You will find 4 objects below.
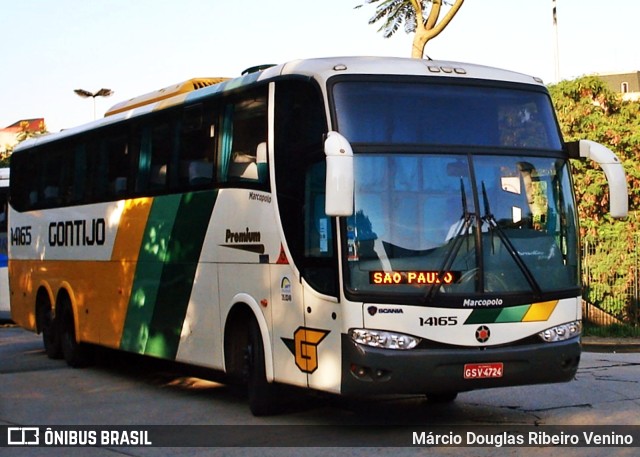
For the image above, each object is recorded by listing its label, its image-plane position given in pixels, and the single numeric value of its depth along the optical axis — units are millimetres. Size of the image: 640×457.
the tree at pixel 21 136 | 60956
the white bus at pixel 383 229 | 10250
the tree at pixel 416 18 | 25891
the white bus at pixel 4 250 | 28359
